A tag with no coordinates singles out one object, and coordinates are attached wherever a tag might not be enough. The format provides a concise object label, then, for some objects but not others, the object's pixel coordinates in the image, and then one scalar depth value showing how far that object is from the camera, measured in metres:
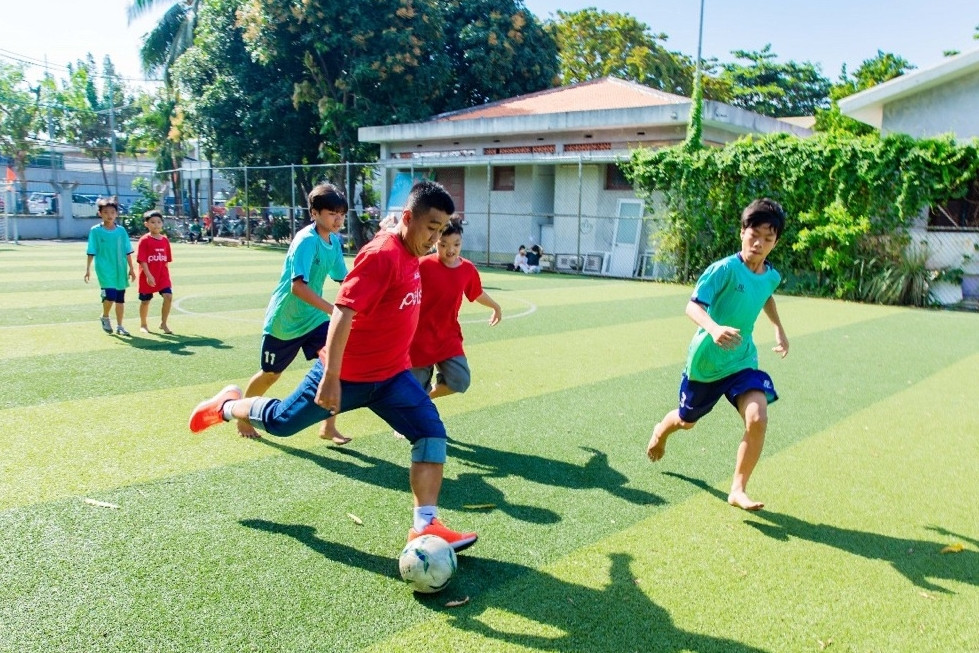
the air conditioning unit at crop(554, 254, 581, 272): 22.30
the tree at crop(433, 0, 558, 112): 30.12
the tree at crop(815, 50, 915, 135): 25.00
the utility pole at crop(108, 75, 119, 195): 39.09
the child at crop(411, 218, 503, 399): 5.30
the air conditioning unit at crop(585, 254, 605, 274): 21.91
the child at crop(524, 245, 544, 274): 21.64
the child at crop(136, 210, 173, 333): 9.64
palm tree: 34.72
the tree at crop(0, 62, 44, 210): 40.47
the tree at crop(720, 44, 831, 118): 45.50
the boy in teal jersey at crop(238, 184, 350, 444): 5.30
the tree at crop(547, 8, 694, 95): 38.94
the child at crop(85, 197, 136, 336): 9.62
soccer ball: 3.27
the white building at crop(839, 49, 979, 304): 16.25
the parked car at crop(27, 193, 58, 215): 35.97
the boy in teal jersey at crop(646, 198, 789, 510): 4.39
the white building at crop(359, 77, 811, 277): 21.03
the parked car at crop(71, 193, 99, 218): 35.40
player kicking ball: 3.54
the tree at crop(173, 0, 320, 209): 28.23
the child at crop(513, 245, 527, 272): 21.77
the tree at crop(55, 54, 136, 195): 45.03
